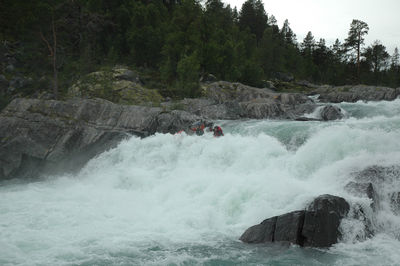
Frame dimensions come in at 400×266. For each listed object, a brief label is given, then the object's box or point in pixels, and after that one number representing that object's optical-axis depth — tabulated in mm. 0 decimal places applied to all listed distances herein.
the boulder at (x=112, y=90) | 27062
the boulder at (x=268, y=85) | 44441
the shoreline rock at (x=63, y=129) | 19062
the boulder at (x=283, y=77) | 57875
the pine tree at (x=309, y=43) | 77038
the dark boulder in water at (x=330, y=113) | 24172
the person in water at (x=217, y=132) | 17447
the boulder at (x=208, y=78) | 37062
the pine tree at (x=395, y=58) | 73294
